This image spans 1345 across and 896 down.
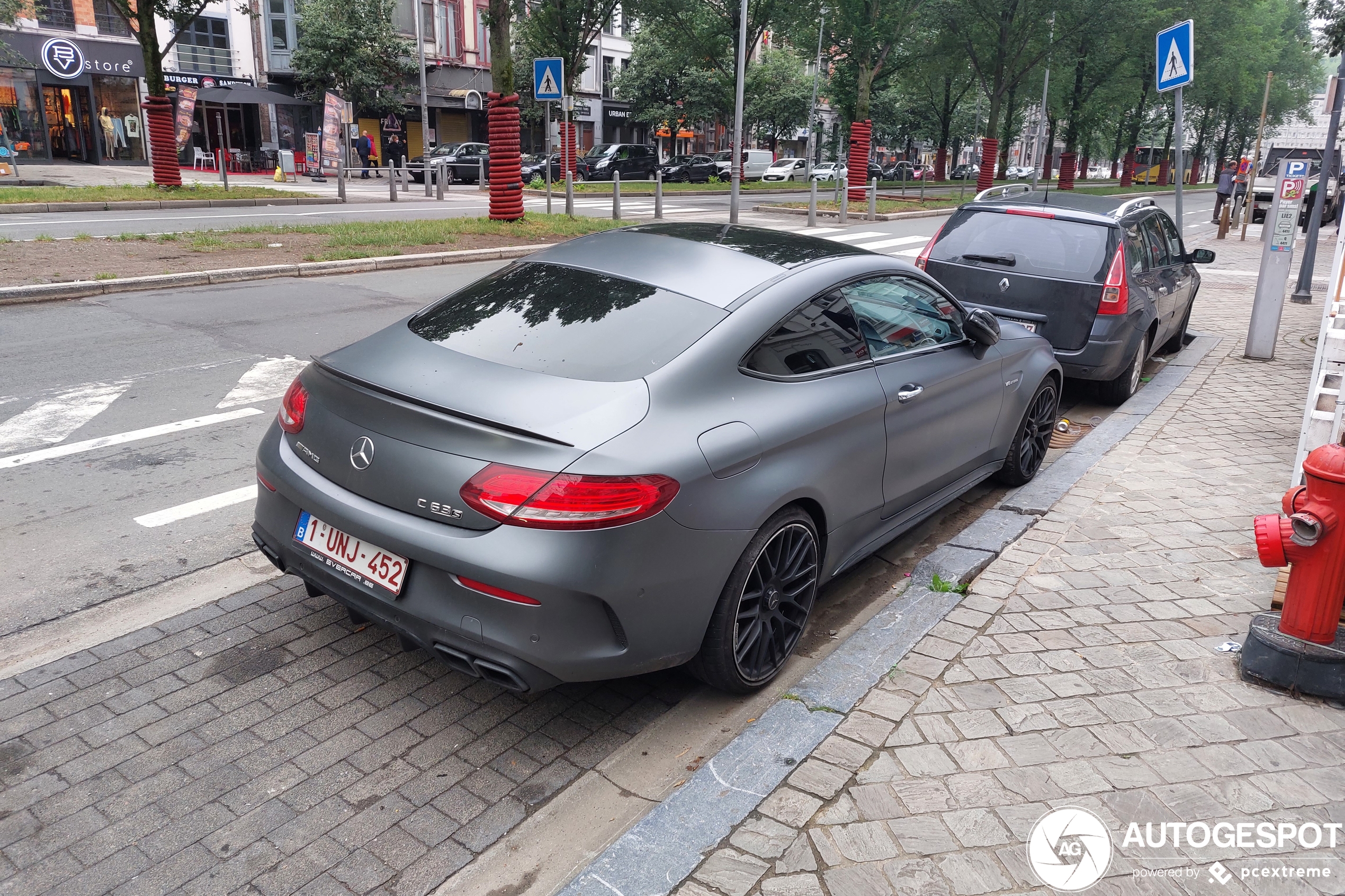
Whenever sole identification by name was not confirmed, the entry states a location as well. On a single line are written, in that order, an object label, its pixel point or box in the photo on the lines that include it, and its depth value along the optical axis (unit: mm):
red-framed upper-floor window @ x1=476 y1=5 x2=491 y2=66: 50531
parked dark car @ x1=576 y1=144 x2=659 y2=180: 40188
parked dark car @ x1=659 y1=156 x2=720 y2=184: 42719
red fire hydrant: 3225
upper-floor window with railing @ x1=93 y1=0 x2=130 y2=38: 36125
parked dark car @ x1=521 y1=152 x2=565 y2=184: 37594
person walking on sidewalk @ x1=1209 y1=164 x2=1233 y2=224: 26922
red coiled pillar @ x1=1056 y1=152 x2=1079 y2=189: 42719
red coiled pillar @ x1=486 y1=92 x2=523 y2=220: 17141
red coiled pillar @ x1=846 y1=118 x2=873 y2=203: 26672
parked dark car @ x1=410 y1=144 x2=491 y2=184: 37000
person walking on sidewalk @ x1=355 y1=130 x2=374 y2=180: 40781
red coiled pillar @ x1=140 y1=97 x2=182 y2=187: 21031
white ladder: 4512
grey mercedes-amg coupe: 2891
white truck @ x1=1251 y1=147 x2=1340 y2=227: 28156
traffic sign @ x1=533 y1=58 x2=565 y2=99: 18438
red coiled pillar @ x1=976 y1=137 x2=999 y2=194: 35156
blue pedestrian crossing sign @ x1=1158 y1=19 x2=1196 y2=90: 9031
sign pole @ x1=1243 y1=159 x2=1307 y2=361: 8789
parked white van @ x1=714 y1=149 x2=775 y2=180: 49125
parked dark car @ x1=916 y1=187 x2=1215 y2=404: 7277
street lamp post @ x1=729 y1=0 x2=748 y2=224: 22172
